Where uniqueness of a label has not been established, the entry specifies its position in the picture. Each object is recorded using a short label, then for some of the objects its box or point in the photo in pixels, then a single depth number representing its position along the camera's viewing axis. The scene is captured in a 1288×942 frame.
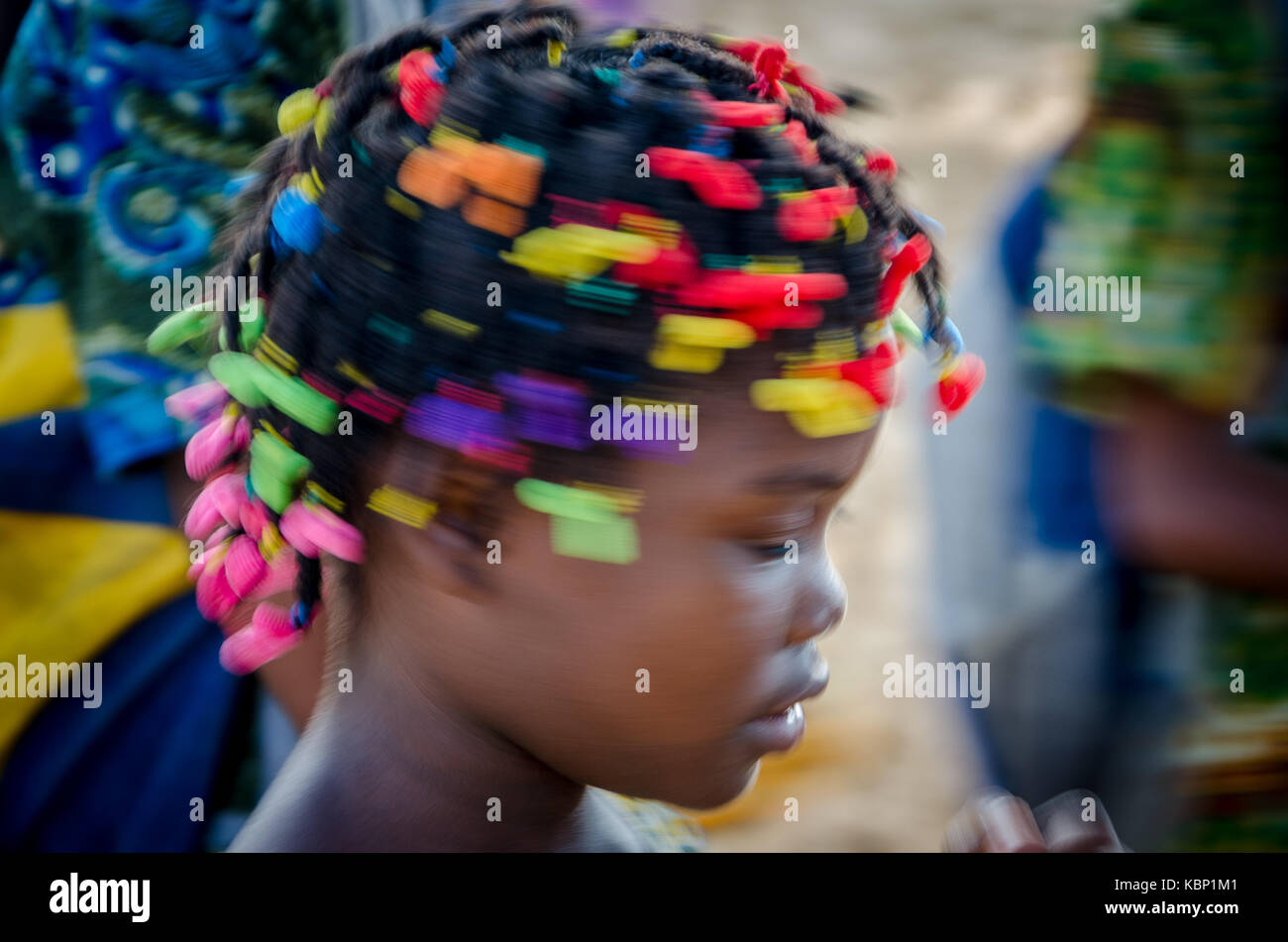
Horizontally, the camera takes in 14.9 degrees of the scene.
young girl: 1.27
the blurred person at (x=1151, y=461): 1.43
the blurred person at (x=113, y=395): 1.41
